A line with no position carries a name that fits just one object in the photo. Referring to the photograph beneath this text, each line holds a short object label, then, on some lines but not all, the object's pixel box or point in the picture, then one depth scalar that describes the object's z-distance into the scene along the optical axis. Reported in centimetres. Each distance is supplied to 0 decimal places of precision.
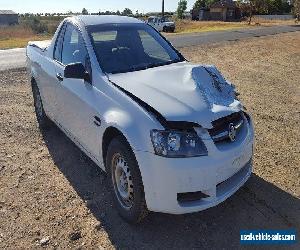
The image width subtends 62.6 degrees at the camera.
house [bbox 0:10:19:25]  5651
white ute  216
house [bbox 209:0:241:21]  5007
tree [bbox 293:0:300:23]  2720
